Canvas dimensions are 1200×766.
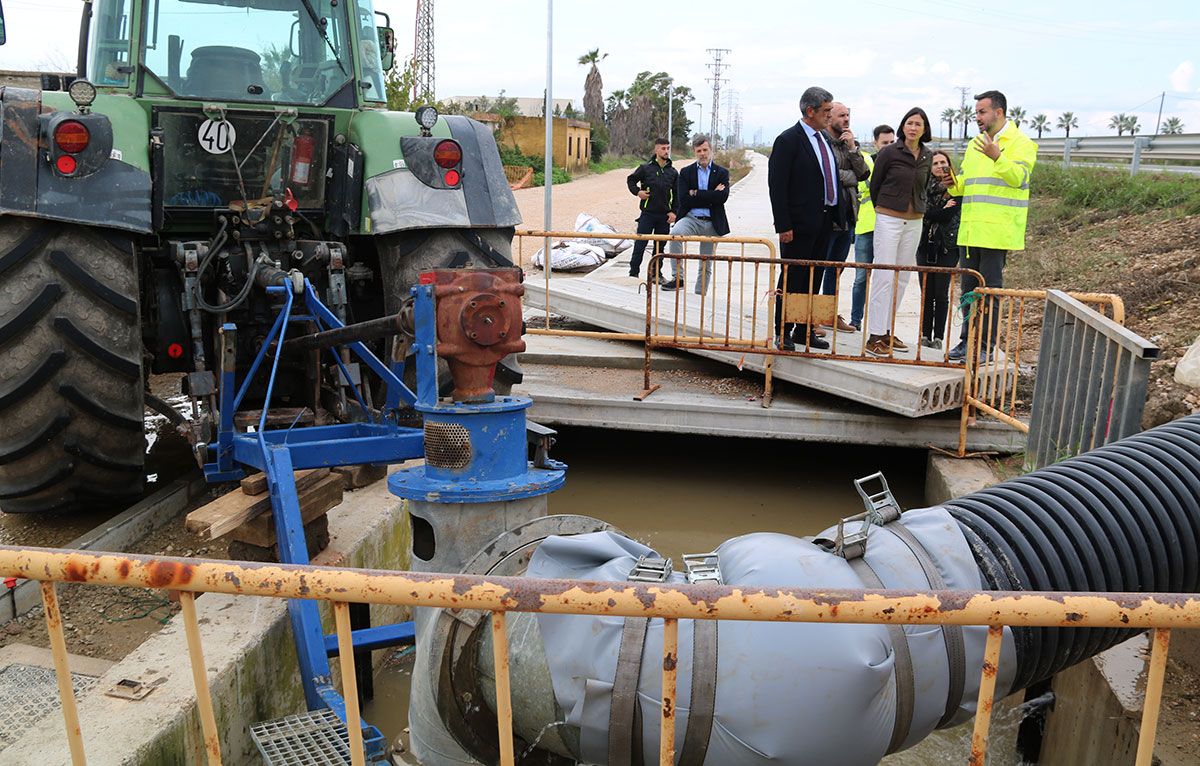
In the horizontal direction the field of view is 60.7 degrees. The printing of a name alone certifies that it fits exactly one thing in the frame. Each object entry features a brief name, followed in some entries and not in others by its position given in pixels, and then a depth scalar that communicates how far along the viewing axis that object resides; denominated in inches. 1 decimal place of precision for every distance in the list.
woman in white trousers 274.7
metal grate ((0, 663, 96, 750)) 112.8
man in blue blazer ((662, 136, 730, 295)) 367.6
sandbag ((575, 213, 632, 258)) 549.6
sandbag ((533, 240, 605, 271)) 501.0
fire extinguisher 187.9
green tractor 157.2
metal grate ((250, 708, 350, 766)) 110.3
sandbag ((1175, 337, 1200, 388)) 219.0
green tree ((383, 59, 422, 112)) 772.6
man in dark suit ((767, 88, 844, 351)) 261.7
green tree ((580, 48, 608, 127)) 2906.0
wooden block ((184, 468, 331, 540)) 139.0
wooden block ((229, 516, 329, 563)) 156.7
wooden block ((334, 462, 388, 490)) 192.4
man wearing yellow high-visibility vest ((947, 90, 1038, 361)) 252.2
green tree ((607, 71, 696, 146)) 3112.7
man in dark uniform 425.7
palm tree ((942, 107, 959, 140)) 1744.1
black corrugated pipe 95.5
